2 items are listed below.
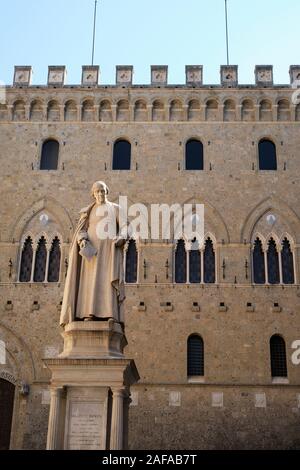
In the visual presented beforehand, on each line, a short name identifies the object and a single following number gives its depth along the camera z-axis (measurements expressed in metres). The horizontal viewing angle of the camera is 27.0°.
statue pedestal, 8.66
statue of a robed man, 9.50
